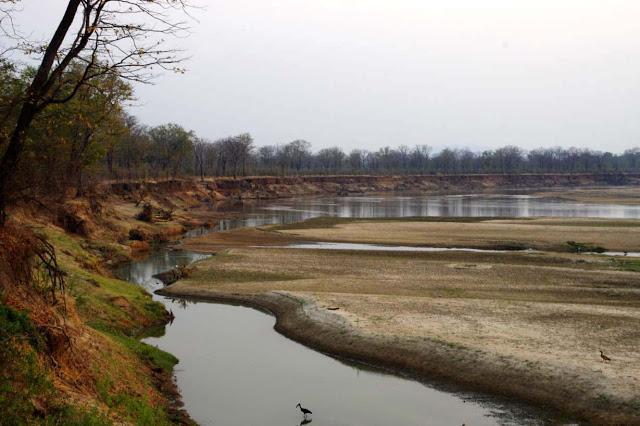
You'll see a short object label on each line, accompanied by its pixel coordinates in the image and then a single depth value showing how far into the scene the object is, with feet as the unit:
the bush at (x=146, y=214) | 216.13
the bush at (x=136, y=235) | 183.11
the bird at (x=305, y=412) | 59.06
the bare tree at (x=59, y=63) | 42.27
